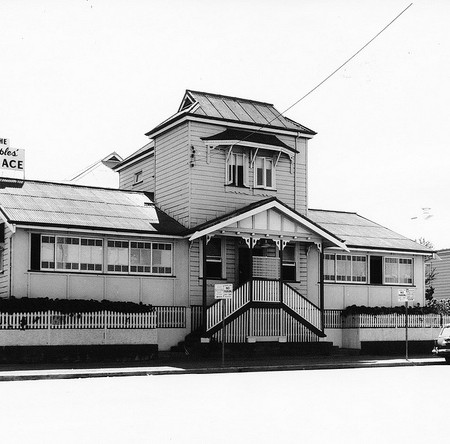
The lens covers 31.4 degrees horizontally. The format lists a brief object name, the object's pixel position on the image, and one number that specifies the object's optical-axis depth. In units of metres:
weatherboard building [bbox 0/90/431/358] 27.97
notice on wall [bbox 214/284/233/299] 25.31
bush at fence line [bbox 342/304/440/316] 32.97
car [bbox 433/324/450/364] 27.66
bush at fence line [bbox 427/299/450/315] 43.76
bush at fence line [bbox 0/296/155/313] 24.69
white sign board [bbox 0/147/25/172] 31.25
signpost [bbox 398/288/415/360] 28.33
